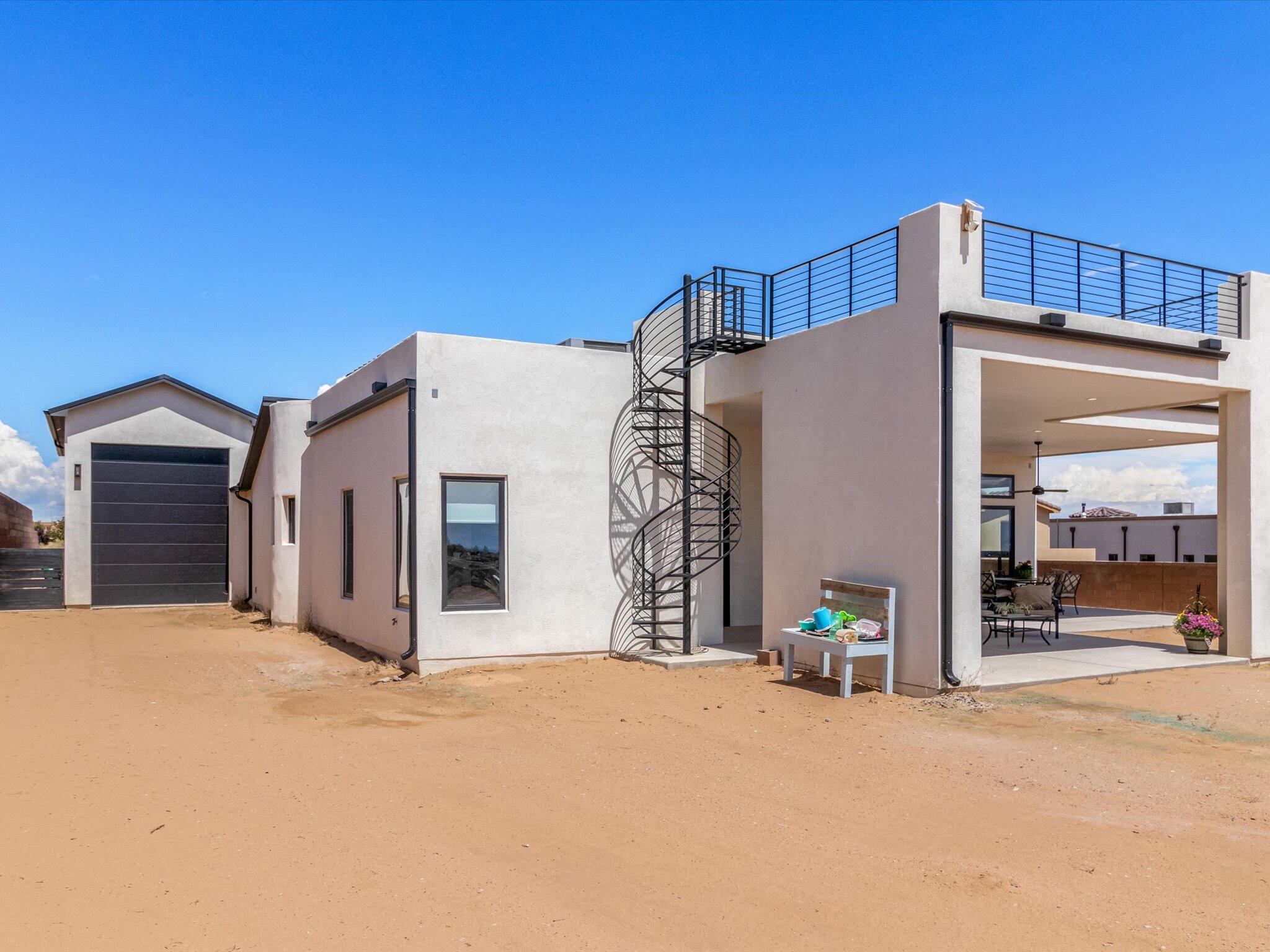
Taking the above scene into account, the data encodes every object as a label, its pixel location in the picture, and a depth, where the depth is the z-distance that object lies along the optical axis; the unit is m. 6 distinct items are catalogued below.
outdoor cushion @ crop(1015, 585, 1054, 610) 11.39
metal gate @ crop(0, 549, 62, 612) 19.33
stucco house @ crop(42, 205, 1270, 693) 8.26
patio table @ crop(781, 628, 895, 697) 8.27
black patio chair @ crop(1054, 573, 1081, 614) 13.73
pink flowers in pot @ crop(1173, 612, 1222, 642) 10.65
